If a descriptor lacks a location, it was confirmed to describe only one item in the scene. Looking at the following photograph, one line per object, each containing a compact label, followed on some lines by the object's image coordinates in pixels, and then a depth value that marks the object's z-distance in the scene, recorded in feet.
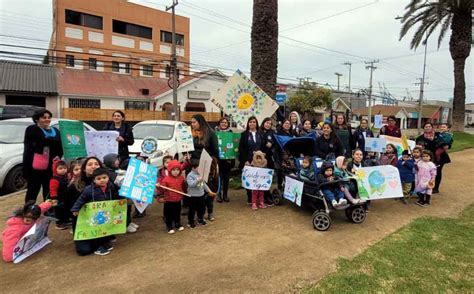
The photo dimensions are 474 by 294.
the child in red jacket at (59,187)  15.44
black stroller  16.34
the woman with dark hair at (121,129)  18.43
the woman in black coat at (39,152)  15.85
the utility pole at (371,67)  173.07
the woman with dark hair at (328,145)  20.44
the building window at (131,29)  118.14
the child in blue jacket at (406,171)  22.18
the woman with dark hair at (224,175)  20.92
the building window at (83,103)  84.79
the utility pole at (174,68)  70.45
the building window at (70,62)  104.12
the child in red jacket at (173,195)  15.29
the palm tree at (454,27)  64.75
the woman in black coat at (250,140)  20.22
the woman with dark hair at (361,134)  25.88
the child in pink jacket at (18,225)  12.64
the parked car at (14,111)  45.92
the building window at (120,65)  113.41
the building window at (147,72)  119.34
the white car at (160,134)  26.70
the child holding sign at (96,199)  13.24
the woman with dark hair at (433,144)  24.34
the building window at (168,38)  128.57
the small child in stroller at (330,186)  16.66
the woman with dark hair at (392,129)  27.41
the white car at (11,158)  21.95
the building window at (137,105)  93.61
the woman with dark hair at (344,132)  24.50
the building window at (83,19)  106.52
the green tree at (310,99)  132.36
